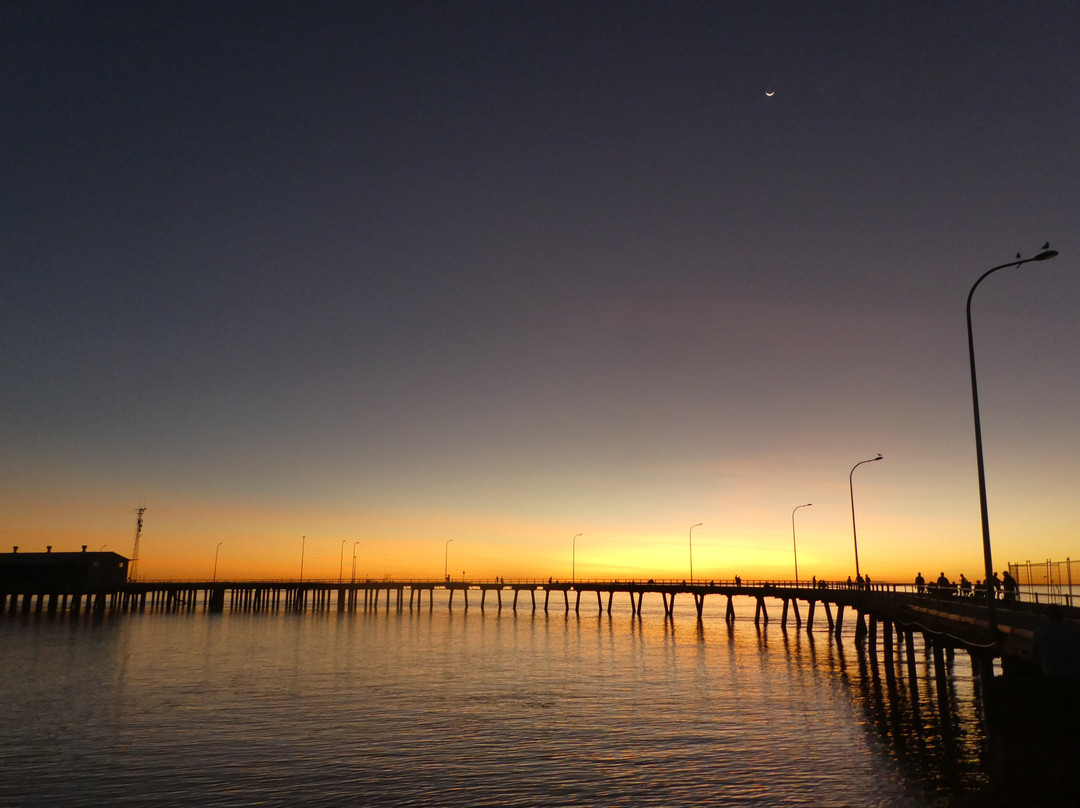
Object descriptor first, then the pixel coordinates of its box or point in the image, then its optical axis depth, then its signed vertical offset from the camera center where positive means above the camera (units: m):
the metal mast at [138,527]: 138.12 +5.14
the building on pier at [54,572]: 115.94 -2.50
